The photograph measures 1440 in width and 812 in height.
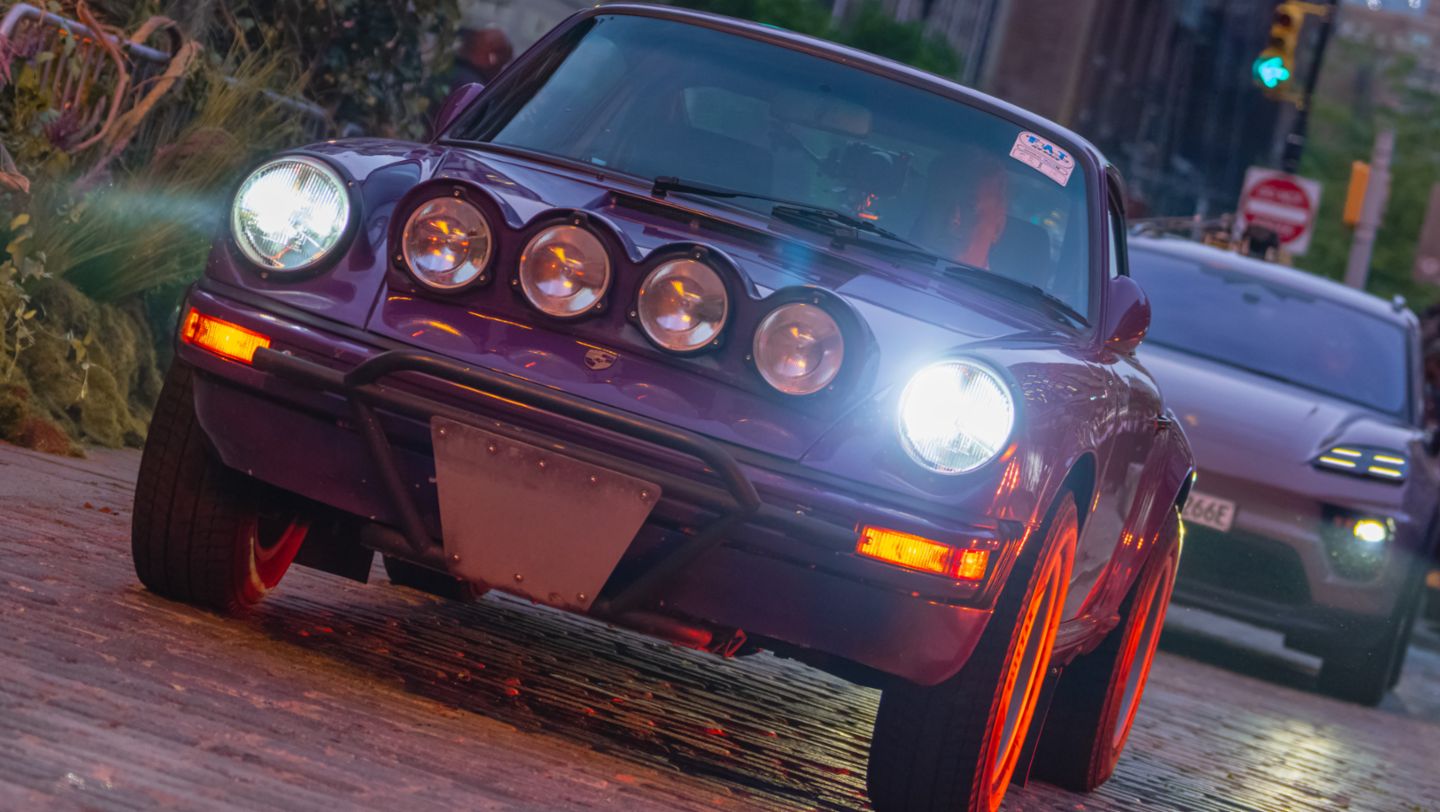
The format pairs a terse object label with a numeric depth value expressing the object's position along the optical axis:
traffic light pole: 26.78
